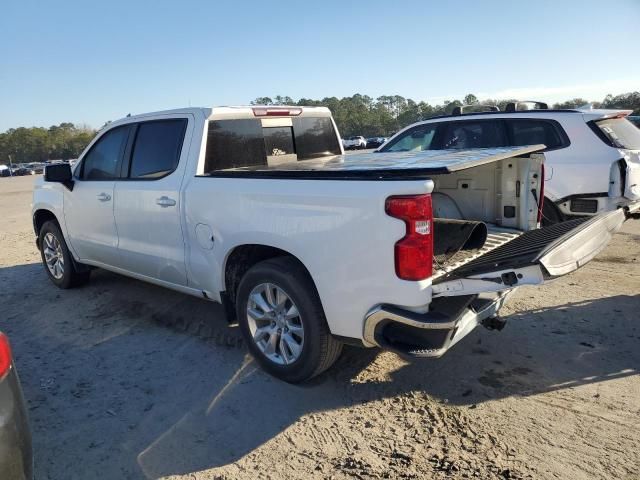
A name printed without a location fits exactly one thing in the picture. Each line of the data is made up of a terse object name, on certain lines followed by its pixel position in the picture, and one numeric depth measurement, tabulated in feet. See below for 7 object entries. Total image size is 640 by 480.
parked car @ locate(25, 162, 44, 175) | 201.46
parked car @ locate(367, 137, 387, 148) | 185.12
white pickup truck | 9.55
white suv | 20.22
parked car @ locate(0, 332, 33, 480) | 6.86
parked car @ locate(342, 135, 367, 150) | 180.69
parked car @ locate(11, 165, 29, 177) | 194.08
